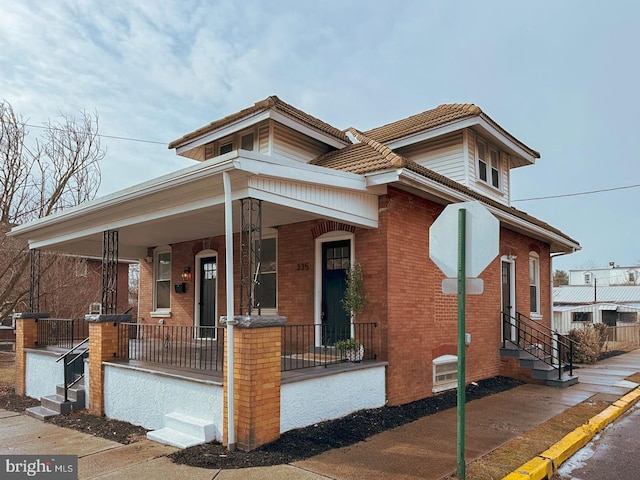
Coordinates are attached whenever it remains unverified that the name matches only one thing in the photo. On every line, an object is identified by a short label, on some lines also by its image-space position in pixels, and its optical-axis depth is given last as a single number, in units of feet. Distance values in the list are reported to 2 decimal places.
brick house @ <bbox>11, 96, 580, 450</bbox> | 24.27
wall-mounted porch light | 42.16
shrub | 52.37
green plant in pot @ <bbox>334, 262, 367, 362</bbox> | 26.84
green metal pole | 15.55
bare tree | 50.49
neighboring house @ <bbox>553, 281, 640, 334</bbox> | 129.59
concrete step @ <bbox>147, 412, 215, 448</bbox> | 20.90
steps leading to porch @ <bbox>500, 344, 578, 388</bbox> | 36.37
